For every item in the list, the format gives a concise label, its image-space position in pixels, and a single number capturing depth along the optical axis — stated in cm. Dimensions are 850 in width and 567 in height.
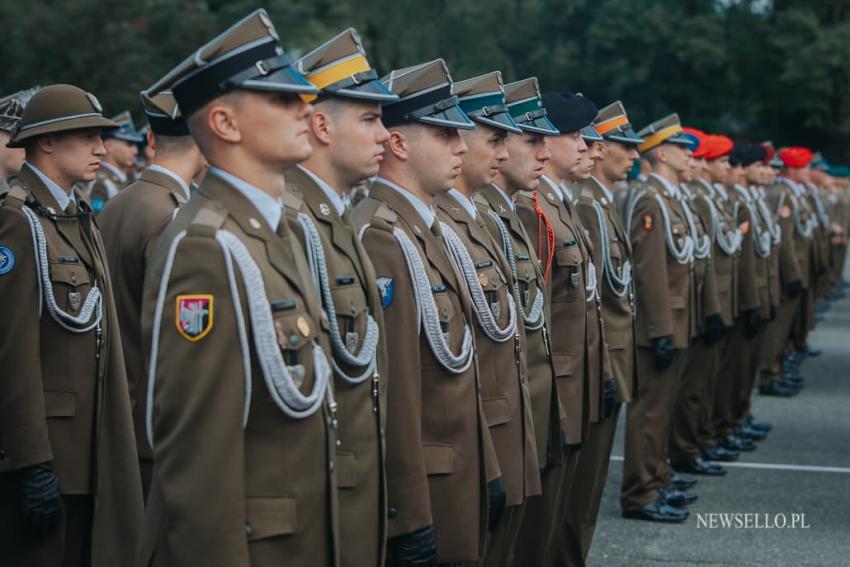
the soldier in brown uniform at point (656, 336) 771
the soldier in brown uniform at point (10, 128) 544
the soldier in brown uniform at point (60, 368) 455
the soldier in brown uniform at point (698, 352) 870
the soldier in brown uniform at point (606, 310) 649
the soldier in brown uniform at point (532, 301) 529
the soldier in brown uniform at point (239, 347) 307
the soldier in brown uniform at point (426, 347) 396
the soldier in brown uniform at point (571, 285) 600
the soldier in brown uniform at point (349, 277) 364
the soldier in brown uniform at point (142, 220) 507
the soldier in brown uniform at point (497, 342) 460
